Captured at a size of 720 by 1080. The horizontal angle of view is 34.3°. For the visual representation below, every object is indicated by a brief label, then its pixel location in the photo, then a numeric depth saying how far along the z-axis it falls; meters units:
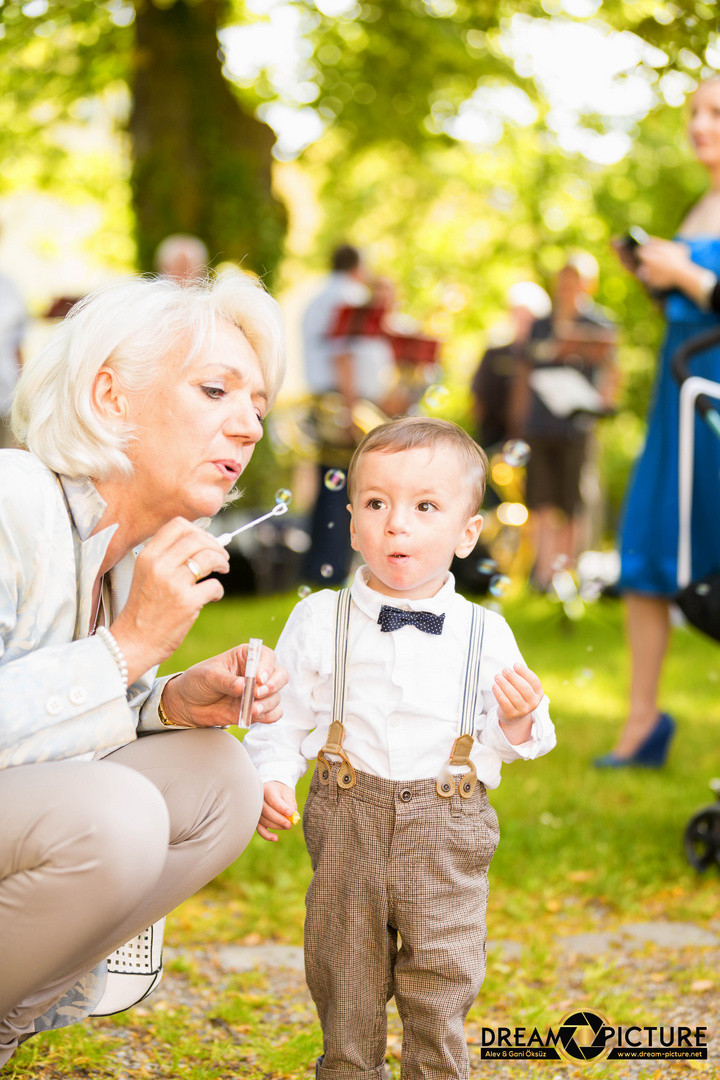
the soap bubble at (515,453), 2.66
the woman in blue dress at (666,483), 3.27
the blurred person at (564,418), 7.03
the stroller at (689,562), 2.85
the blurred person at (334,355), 6.80
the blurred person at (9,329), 6.40
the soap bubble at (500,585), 2.33
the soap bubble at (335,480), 2.11
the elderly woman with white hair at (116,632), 1.58
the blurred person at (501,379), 8.45
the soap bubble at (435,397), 2.45
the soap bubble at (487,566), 2.50
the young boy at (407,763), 1.77
